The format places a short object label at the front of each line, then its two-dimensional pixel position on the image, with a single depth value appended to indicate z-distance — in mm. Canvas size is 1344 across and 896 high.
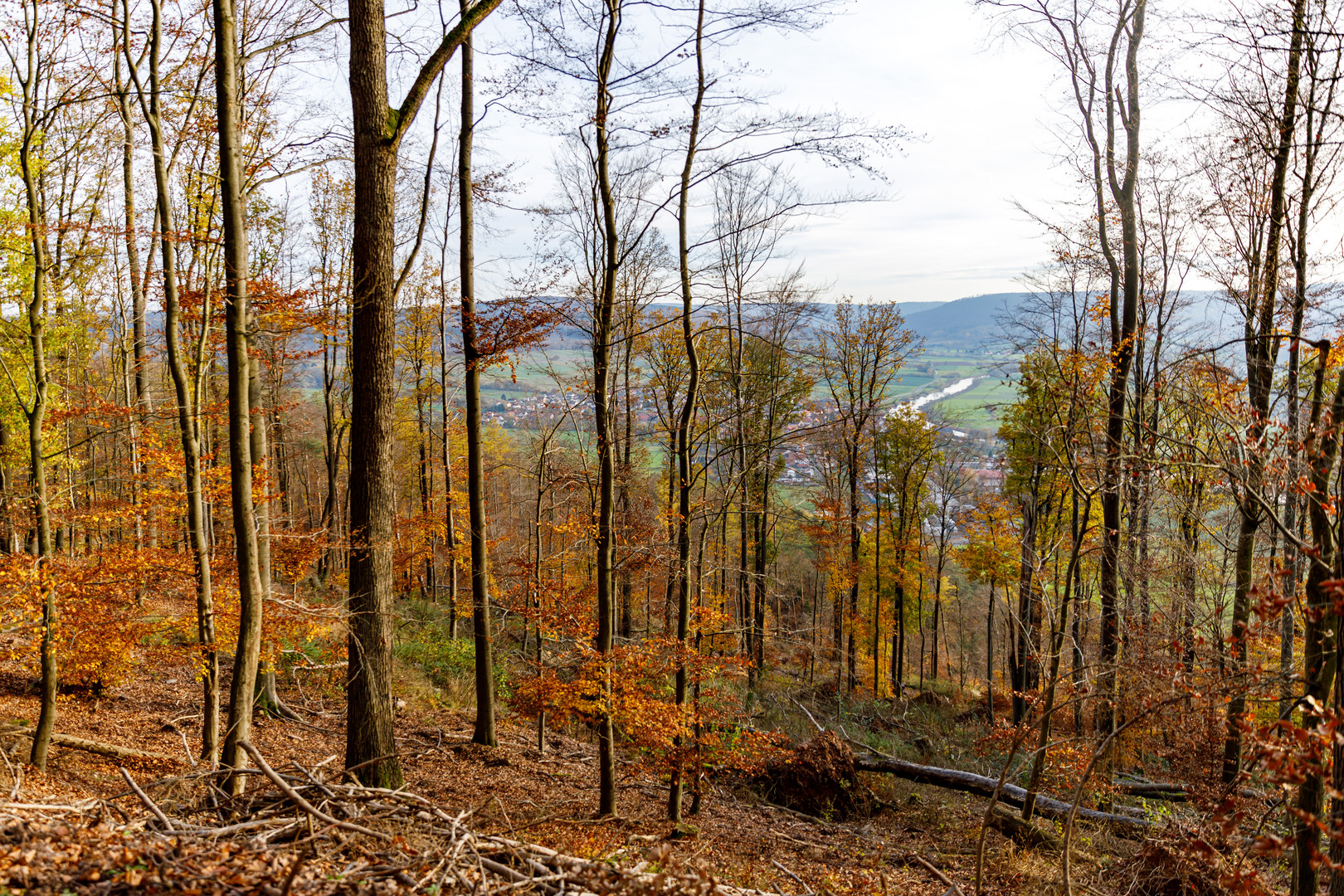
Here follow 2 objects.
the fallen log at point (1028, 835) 8047
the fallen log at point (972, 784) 8727
